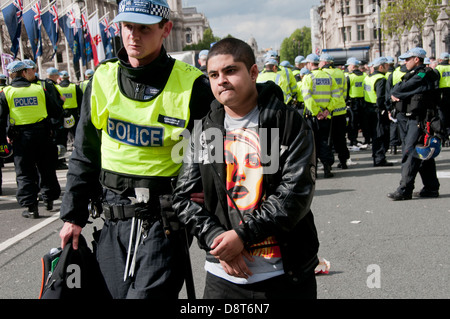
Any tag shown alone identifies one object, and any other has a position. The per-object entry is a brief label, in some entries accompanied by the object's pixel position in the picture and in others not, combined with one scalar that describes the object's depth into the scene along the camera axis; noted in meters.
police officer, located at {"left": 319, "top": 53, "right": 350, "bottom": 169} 11.02
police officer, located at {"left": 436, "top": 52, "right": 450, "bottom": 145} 14.23
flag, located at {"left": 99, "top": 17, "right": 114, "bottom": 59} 33.45
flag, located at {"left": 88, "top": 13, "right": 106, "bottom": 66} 29.27
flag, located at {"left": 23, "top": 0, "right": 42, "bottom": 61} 21.78
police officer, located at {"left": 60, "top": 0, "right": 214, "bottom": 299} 2.84
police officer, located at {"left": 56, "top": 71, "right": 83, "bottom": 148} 14.90
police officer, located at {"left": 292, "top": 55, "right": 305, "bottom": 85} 16.28
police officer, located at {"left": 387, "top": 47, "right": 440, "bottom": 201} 7.76
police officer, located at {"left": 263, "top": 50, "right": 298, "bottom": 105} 11.56
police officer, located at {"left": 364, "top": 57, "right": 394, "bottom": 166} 11.32
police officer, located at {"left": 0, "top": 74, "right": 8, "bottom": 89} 13.33
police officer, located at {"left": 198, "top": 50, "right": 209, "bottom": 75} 10.98
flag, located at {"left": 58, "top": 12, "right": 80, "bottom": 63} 27.66
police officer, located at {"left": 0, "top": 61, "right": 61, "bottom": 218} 8.55
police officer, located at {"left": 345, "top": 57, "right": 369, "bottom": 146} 14.63
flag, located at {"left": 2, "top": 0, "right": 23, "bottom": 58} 20.09
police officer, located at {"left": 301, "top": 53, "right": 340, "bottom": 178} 10.50
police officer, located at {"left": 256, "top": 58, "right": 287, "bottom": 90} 11.31
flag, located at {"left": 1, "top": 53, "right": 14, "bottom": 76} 20.14
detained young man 2.39
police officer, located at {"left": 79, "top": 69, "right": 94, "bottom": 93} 16.40
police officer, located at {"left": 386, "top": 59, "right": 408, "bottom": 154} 8.30
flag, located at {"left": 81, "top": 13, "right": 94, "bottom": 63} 28.88
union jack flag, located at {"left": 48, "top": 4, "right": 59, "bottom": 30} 24.73
